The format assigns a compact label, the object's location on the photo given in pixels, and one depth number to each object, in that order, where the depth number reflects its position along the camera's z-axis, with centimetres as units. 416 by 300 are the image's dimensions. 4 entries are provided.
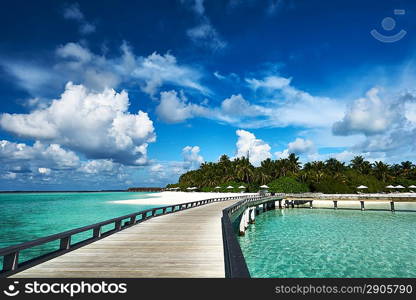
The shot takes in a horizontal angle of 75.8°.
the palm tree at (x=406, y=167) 9159
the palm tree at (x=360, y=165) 8944
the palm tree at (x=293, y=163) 8961
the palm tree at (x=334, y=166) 8684
